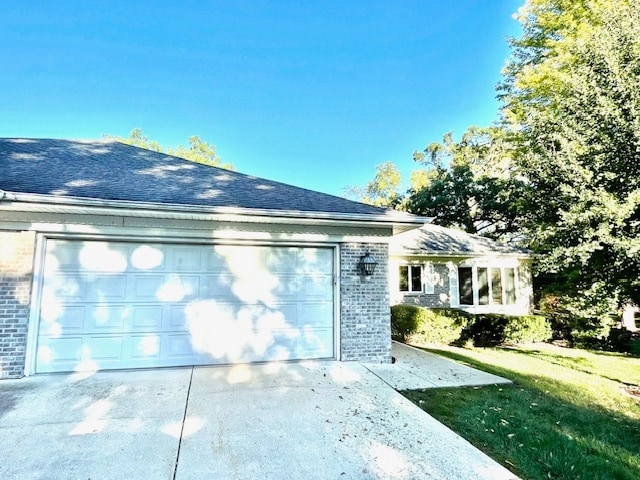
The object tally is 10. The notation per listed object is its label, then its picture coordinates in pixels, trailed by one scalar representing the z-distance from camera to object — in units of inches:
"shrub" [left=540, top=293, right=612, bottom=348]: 418.6
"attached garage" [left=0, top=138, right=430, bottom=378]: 221.2
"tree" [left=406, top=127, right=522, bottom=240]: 864.9
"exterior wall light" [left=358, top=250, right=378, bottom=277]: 267.4
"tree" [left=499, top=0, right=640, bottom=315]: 243.1
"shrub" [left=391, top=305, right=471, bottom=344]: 393.1
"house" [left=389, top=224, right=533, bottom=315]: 515.5
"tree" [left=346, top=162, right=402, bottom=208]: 1253.7
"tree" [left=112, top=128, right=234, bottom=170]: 1236.3
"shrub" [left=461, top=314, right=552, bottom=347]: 419.8
